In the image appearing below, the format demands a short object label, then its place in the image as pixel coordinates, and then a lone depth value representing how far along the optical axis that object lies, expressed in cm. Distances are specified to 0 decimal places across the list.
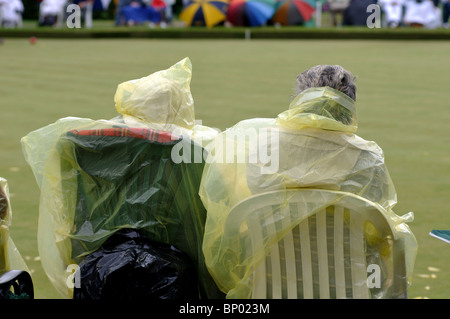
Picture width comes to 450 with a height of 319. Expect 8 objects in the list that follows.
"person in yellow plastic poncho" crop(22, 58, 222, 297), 694
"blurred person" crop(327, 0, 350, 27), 4859
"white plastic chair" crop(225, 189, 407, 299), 575
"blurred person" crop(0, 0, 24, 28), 4959
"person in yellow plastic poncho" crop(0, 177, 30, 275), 641
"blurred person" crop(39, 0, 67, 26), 4962
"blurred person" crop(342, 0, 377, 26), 4650
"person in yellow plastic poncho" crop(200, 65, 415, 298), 585
